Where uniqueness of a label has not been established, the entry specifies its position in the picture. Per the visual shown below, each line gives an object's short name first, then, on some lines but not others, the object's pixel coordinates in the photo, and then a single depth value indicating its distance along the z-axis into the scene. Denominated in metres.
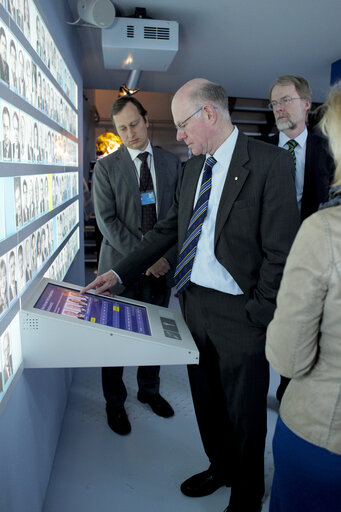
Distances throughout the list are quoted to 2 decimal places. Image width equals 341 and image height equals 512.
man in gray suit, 2.57
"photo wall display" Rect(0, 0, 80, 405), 1.33
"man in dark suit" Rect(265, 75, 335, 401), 2.38
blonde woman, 0.95
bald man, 1.64
